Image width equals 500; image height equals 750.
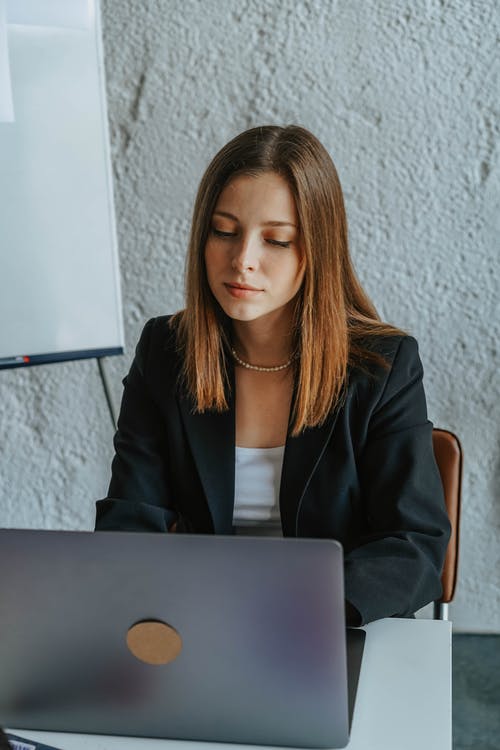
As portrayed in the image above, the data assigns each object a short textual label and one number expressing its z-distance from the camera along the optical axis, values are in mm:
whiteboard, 1751
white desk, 838
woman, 1297
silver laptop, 729
